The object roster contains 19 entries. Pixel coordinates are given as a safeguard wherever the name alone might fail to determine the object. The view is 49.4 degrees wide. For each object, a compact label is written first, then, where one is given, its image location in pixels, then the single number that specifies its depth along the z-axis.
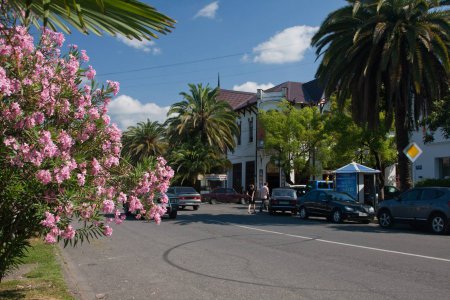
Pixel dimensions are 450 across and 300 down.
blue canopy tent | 24.75
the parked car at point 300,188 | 33.45
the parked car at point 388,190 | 31.35
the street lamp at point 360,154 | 32.64
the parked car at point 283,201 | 26.28
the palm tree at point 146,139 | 61.12
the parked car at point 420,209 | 16.75
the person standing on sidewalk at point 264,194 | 28.30
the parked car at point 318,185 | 33.39
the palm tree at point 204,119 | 47.12
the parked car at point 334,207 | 21.28
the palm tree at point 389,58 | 20.02
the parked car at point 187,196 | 29.72
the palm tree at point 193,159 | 46.78
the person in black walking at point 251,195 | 28.08
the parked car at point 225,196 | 42.00
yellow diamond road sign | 20.13
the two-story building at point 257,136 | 48.41
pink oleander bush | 4.54
